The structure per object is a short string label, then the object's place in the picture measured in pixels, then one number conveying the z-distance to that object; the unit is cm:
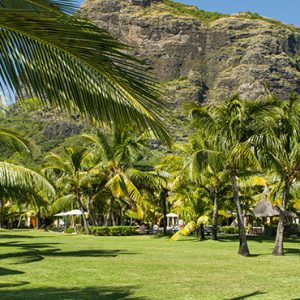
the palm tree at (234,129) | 1577
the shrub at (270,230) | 3305
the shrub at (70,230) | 3975
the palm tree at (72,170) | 3197
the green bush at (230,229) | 3528
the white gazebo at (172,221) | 6150
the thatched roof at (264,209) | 3148
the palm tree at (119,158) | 2772
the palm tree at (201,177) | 2381
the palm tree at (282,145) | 1577
